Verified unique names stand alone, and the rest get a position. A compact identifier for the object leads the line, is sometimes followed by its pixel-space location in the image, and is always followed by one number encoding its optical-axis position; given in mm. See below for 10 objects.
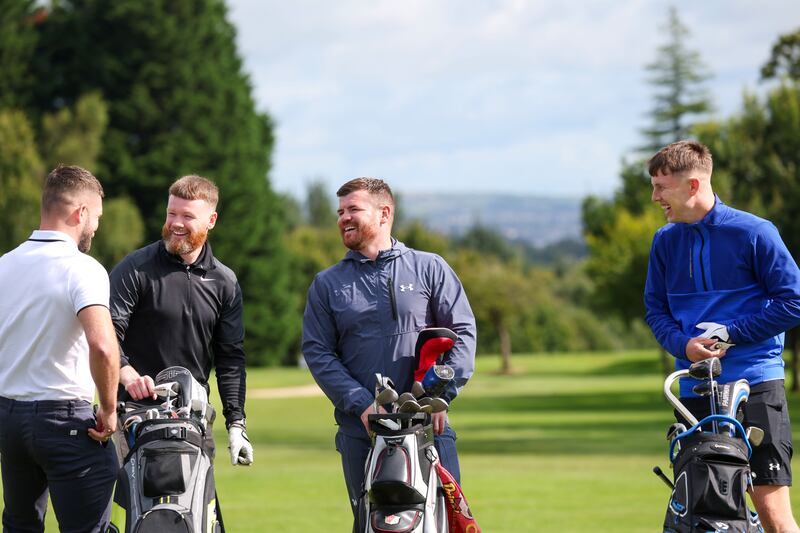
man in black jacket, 12398
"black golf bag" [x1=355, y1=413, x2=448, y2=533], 10828
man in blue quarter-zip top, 11484
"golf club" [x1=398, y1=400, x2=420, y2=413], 11031
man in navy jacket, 12172
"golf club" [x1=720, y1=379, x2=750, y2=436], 11219
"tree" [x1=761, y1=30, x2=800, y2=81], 66312
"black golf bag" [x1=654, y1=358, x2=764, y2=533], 10430
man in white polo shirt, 11016
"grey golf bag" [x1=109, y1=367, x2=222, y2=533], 10773
